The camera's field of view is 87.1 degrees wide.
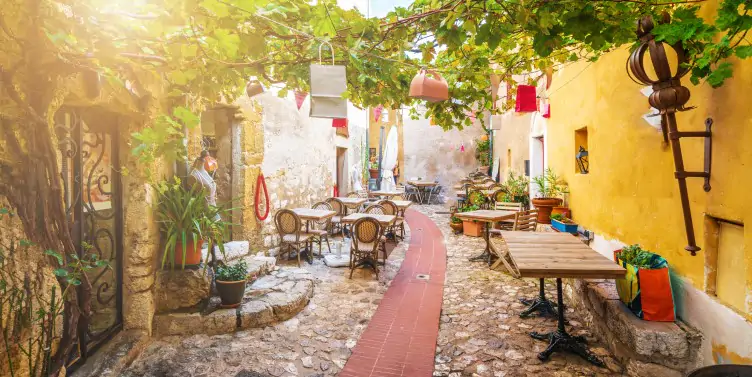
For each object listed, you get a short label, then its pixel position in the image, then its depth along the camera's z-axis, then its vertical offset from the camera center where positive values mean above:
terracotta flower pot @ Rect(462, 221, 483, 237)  9.02 -1.10
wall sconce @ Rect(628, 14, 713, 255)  2.72 +0.58
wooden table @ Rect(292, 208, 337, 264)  6.75 -0.56
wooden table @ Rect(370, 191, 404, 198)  11.64 -0.34
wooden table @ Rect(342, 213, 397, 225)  6.60 -0.64
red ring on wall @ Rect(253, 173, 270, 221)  6.30 -0.18
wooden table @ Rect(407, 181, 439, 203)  15.80 -0.19
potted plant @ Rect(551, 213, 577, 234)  5.81 -0.66
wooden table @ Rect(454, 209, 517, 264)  6.65 -0.62
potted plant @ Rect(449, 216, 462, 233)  9.63 -1.07
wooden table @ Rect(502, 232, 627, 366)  3.15 -0.70
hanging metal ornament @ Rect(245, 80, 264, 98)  5.09 +1.23
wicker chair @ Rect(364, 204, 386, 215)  7.75 -0.54
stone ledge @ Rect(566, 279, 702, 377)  2.89 -1.25
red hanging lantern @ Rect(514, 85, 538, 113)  6.29 +1.30
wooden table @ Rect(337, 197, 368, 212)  8.91 -0.45
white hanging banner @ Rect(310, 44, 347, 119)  2.73 +0.64
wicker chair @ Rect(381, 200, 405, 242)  8.02 -0.57
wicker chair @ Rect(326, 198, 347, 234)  8.58 -0.56
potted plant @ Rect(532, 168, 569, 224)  6.51 -0.29
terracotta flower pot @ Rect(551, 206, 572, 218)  6.20 -0.49
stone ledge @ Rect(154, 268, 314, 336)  3.86 -1.32
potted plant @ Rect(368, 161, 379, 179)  18.44 +0.51
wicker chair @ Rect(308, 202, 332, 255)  7.01 -0.89
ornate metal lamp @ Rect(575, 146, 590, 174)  5.62 +0.28
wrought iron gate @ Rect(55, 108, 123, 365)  3.02 -0.16
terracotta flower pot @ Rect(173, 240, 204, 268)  3.92 -0.70
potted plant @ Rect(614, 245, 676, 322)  3.09 -0.88
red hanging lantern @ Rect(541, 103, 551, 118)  7.19 +1.29
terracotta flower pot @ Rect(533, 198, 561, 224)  6.58 -0.47
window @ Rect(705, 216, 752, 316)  2.58 -0.59
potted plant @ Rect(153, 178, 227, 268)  3.80 -0.38
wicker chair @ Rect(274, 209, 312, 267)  6.52 -0.75
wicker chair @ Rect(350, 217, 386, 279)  5.96 -0.92
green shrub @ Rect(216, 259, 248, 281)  4.07 -0.92
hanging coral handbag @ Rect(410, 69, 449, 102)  3.52 +0.85
